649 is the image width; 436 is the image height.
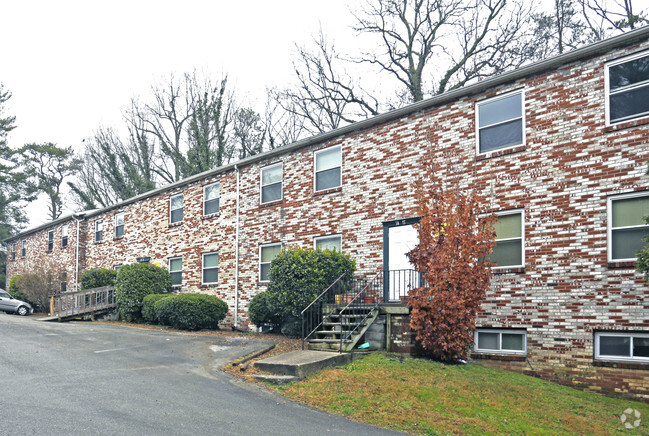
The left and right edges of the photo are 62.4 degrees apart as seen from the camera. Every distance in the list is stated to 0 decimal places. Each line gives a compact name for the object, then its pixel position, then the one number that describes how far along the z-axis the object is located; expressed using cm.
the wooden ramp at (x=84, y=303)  2188
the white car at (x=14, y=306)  2755
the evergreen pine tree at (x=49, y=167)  4588
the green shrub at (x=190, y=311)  1736
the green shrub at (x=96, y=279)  2384
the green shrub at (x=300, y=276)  1352
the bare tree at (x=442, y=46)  2334
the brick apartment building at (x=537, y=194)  1023
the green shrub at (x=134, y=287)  2059
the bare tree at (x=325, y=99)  2806
